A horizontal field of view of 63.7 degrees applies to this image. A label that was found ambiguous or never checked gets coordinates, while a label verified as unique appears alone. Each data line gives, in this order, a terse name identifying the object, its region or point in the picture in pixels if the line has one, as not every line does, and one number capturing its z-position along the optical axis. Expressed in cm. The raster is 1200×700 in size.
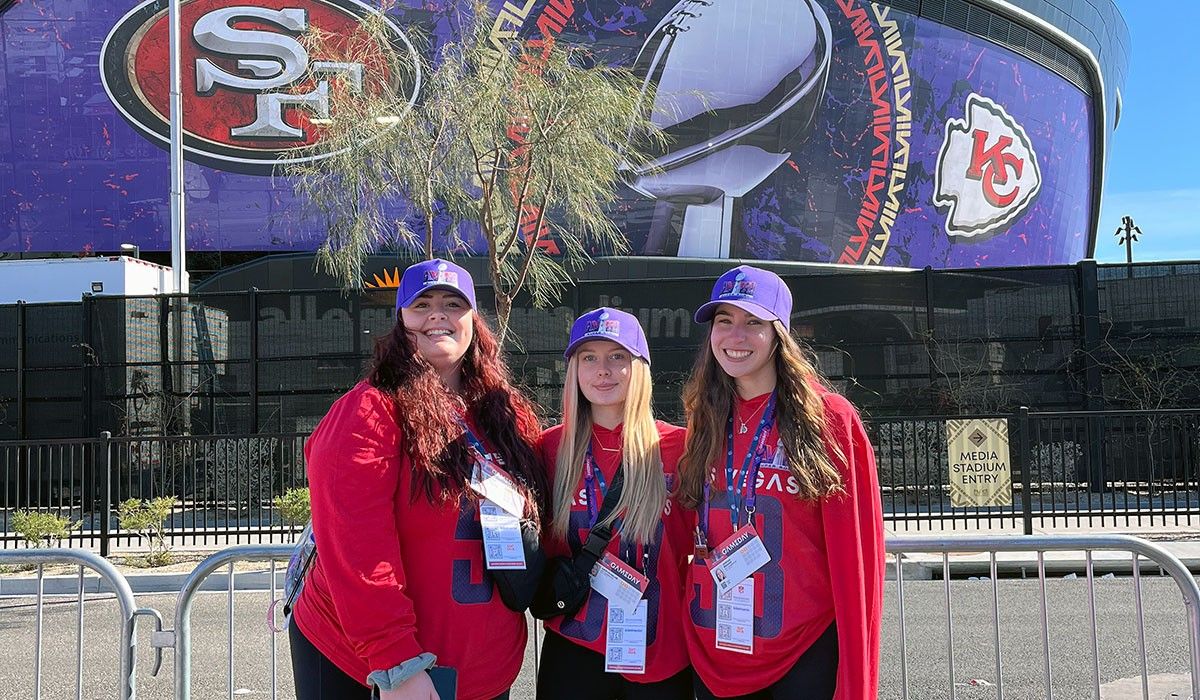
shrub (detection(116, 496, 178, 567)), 1133
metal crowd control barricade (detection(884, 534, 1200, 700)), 383
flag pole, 1945
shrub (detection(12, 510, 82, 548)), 1109
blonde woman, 299
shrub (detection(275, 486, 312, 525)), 1159
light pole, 8143
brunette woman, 281
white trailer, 1970
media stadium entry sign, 1187
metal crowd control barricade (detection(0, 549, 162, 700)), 391
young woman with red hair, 259
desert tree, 1316
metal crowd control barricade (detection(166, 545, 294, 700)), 393
